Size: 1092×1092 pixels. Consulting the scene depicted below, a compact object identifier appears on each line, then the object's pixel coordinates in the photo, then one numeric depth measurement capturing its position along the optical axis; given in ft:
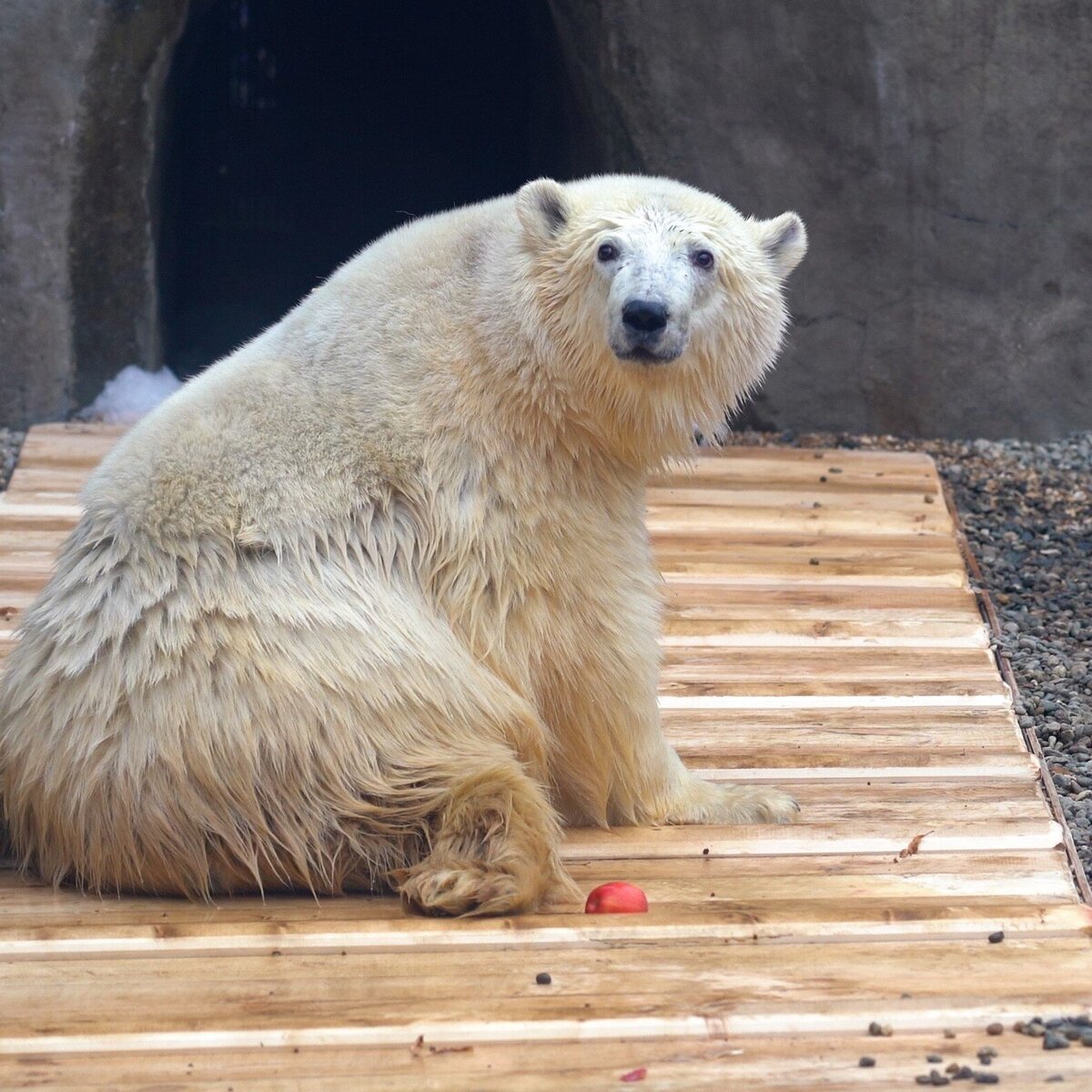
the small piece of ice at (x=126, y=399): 48.60
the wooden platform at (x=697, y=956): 17.93
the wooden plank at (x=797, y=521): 40.40
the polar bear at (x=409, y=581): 21.71
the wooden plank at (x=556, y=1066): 17.42
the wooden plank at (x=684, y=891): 21.50
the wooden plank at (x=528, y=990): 18.65
